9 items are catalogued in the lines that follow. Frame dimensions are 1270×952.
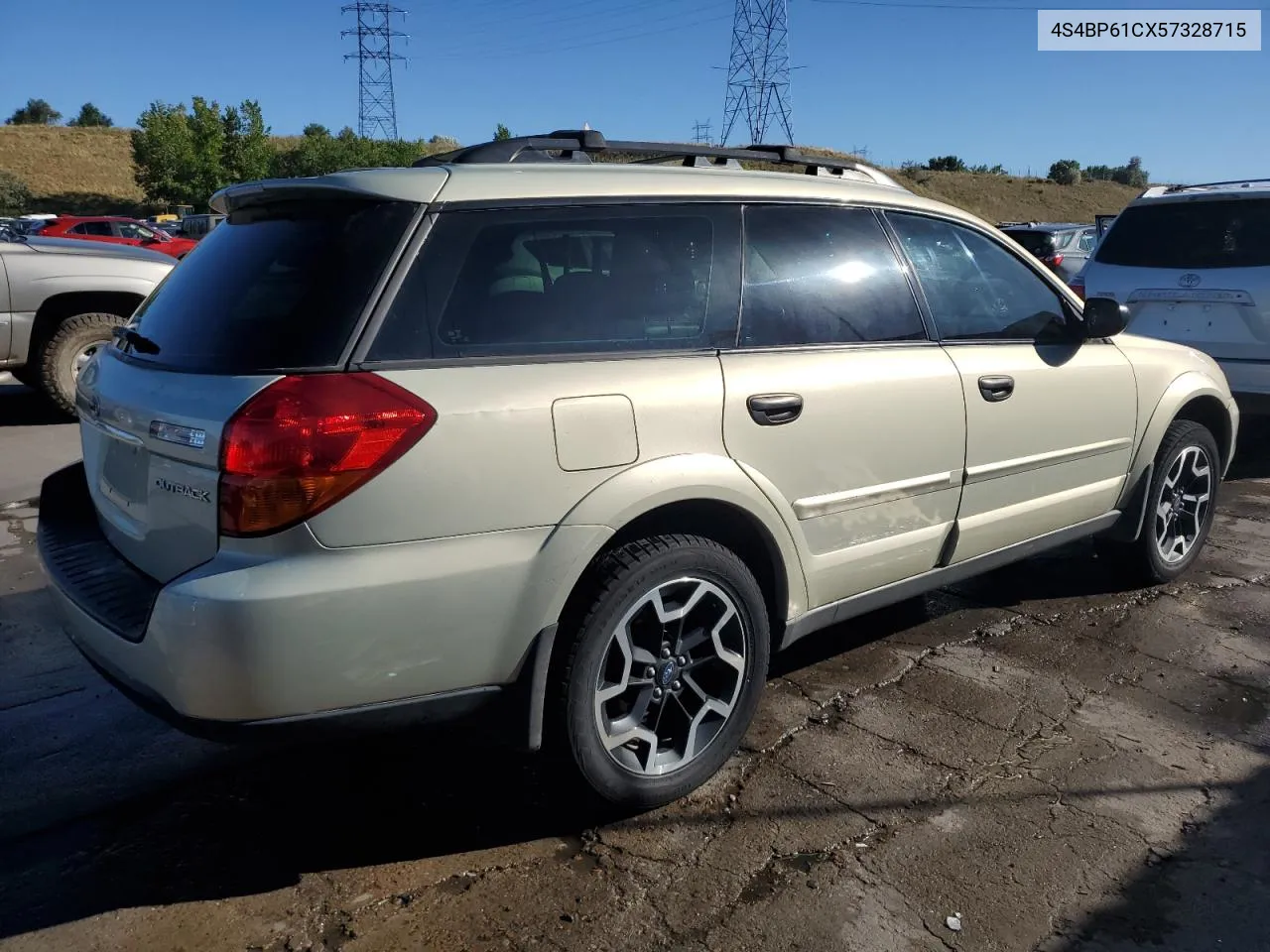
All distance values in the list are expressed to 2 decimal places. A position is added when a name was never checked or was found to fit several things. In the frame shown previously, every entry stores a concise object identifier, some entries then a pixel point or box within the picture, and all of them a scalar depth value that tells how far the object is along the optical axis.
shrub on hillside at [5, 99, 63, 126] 101.94
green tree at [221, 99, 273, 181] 64.19
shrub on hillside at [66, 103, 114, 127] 103.50
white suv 6.46
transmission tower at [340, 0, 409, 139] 70.25
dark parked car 16.00
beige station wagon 2.26
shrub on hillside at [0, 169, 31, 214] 56.77
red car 22.52
